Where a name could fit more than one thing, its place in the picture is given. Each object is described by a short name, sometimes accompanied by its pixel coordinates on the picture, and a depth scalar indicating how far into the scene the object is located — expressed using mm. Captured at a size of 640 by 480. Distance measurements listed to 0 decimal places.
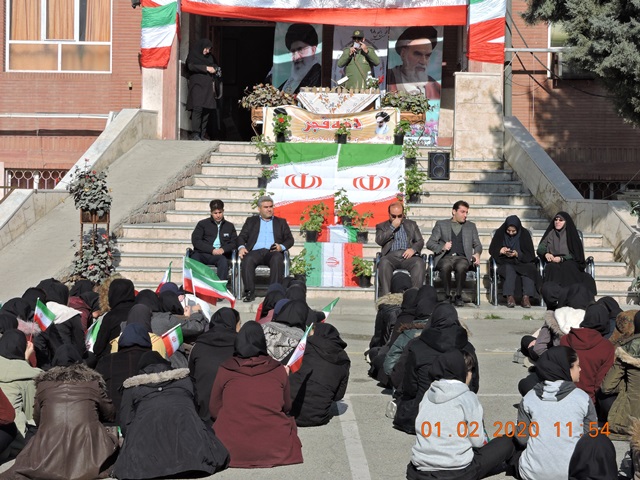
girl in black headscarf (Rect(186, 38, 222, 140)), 21672
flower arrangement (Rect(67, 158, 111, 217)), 15664
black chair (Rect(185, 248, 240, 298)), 15273
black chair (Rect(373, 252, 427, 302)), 15072
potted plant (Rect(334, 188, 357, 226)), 17266
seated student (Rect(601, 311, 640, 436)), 8750
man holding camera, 21234
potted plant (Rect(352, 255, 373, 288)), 15984
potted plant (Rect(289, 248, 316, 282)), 15992
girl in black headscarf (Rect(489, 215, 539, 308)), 15031
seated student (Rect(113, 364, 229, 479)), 7934
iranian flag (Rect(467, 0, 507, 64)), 20906
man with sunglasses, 15047
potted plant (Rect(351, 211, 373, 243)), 17016
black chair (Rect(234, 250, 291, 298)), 15266
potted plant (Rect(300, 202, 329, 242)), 16750
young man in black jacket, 15398
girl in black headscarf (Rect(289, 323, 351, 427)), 9461
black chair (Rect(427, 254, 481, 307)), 15094
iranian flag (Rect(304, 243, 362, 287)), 16172
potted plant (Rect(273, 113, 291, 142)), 18969
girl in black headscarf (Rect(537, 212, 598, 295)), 14969
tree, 15227
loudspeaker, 18875
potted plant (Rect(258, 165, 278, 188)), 18109
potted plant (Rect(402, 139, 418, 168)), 18188
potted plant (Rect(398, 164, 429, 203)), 18031
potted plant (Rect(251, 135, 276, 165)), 18594
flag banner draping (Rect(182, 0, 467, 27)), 22000
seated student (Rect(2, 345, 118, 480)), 7969
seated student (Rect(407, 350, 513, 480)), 7688
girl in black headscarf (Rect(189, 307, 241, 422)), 9266
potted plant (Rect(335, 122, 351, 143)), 18859
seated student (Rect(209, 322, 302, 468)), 8344
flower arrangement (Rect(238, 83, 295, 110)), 20594
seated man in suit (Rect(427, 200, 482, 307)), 15148
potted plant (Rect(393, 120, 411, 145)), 19000
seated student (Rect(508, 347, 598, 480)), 7621
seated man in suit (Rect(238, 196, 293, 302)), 15169
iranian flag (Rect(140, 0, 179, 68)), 21656
